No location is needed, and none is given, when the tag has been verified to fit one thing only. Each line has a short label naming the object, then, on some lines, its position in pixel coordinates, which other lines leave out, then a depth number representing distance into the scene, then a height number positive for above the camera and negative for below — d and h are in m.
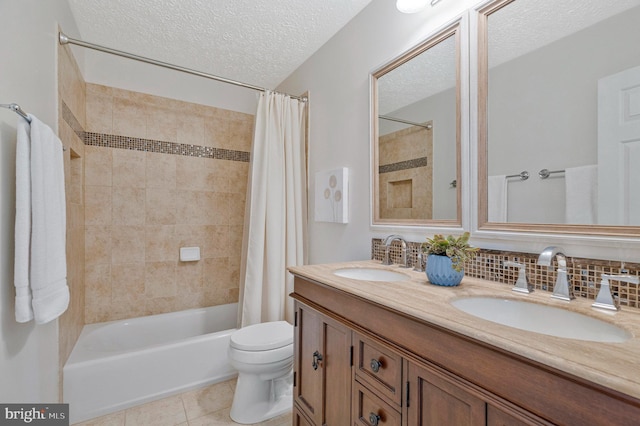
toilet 1.65 -0.93
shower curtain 2.21 -0.01
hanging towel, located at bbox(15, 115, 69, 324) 1.07 -0.06
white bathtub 1.69 -1.00
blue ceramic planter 1.06 -0.22
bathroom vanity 0.50 -0.35
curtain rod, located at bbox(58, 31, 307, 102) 1.63 +0.99
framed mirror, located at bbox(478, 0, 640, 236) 0.86 +0.33
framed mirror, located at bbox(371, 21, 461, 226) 1.31 +0.40
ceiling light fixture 1.37 +1.00
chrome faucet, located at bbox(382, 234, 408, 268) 1.47 -0.18
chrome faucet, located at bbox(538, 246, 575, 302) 0.88 -0.19
